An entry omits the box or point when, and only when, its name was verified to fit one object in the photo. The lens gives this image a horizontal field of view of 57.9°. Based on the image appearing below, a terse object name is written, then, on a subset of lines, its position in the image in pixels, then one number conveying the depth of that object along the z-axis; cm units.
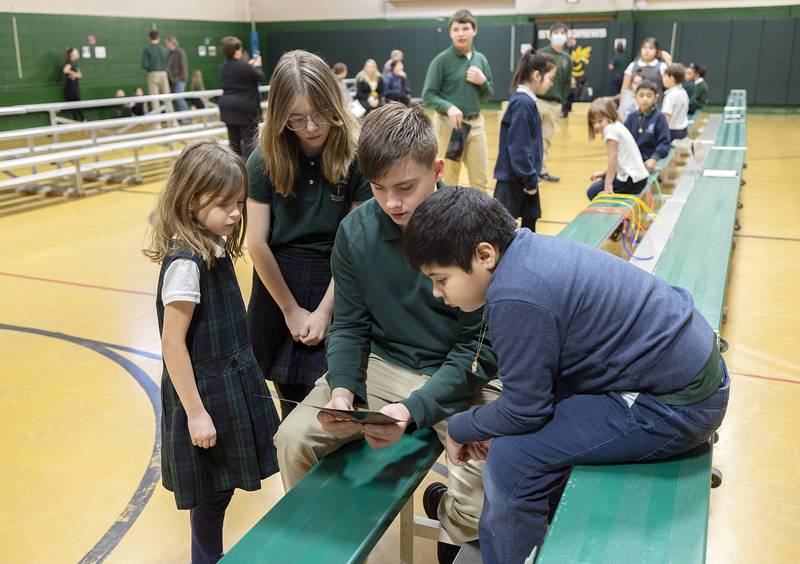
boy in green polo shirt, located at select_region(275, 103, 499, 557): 192
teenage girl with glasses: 225
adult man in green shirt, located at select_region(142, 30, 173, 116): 1559
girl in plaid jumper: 195
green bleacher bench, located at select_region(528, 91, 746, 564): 145
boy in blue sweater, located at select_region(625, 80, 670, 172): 676
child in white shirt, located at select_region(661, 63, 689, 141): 855
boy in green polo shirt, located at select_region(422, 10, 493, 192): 621
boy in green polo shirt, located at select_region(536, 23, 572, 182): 873
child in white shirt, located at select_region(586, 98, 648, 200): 576
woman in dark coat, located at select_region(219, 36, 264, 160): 868
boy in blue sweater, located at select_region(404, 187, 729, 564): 154
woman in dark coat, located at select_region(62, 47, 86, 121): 1445
